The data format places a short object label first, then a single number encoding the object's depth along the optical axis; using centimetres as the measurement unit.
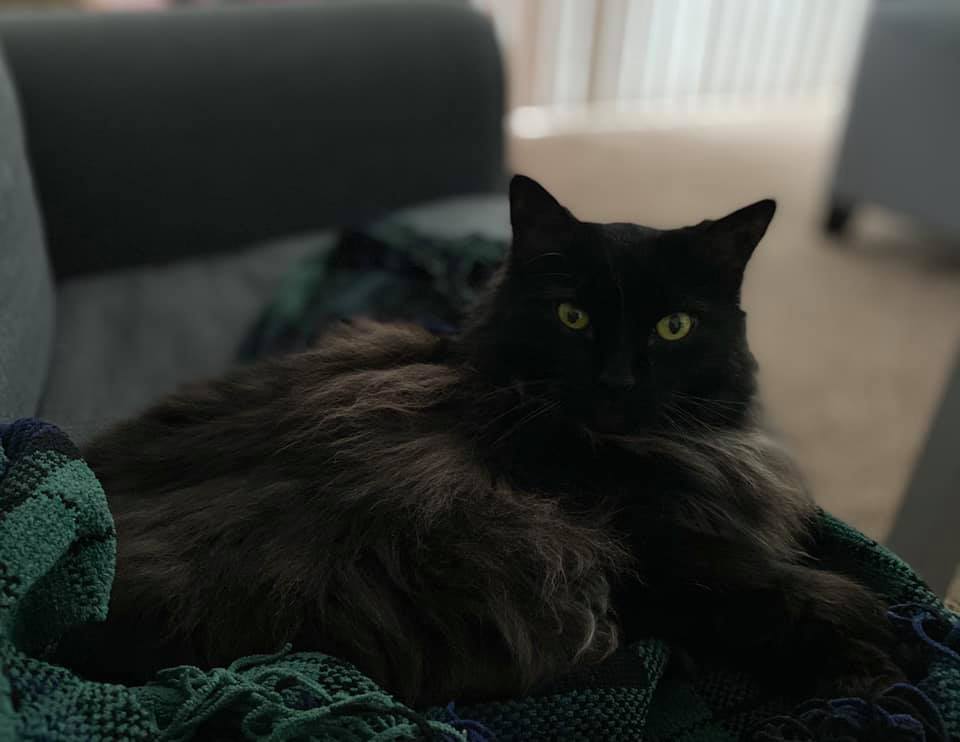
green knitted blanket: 64
